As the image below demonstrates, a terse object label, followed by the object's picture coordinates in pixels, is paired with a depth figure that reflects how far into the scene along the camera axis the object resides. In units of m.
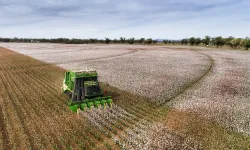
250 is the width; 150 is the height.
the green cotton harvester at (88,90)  12.40
